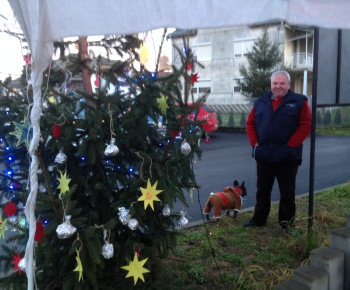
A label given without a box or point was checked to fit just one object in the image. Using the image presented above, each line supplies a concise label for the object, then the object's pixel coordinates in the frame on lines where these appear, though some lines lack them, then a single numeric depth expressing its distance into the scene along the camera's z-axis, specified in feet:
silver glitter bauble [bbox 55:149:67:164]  7.48
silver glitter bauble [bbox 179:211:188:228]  9.00
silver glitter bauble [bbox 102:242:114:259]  7.04
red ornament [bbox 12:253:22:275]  7.68
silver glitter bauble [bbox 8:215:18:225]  8.46
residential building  87.92
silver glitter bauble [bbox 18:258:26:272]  7.23
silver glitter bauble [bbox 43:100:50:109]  8.24
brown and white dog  14.57
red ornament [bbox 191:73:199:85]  7.96
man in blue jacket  12.63
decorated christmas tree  7.30
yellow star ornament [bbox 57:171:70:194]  7.01
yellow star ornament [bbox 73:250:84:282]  6.49
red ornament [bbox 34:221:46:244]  6.88
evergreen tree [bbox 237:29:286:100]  66.64
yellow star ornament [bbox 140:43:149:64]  8.27
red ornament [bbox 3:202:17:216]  8.10
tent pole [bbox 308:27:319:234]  11.92
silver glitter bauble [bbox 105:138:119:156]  7.30
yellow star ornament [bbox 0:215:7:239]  7.87
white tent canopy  5.51
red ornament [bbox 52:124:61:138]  7.49
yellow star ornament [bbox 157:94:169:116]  8.18
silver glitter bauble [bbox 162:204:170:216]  8.32
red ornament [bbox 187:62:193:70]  7.80
